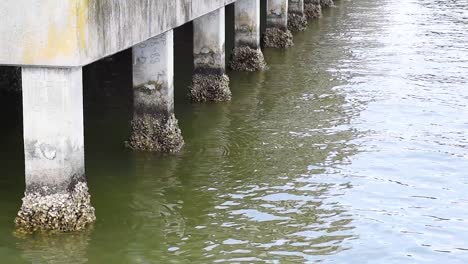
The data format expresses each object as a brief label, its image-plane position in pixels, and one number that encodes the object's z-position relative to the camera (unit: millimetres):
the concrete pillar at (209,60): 17078
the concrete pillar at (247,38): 20578
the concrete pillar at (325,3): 34938
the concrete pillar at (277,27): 24125
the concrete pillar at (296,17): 28328
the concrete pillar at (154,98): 13695
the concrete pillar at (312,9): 31328
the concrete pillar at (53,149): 10086
